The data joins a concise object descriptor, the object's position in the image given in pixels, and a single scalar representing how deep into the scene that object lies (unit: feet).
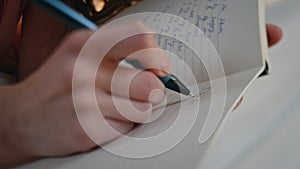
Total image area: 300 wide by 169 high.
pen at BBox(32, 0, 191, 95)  0.95
